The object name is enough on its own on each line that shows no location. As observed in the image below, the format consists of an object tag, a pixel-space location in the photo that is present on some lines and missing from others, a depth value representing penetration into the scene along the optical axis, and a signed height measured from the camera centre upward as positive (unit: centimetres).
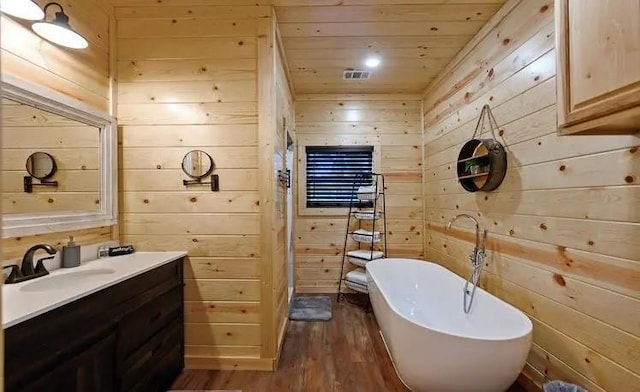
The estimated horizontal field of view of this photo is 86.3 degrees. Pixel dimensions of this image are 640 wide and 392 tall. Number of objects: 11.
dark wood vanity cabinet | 127 -67
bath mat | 357 -127
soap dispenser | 203 -35
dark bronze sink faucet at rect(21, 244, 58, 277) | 177 -33
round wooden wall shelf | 245 +22
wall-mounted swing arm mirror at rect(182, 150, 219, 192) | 257 +22
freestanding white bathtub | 174 -86
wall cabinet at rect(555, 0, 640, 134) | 111 +46
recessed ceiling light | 339 +134
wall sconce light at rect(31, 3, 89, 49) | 183 +91
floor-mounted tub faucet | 260 -61
